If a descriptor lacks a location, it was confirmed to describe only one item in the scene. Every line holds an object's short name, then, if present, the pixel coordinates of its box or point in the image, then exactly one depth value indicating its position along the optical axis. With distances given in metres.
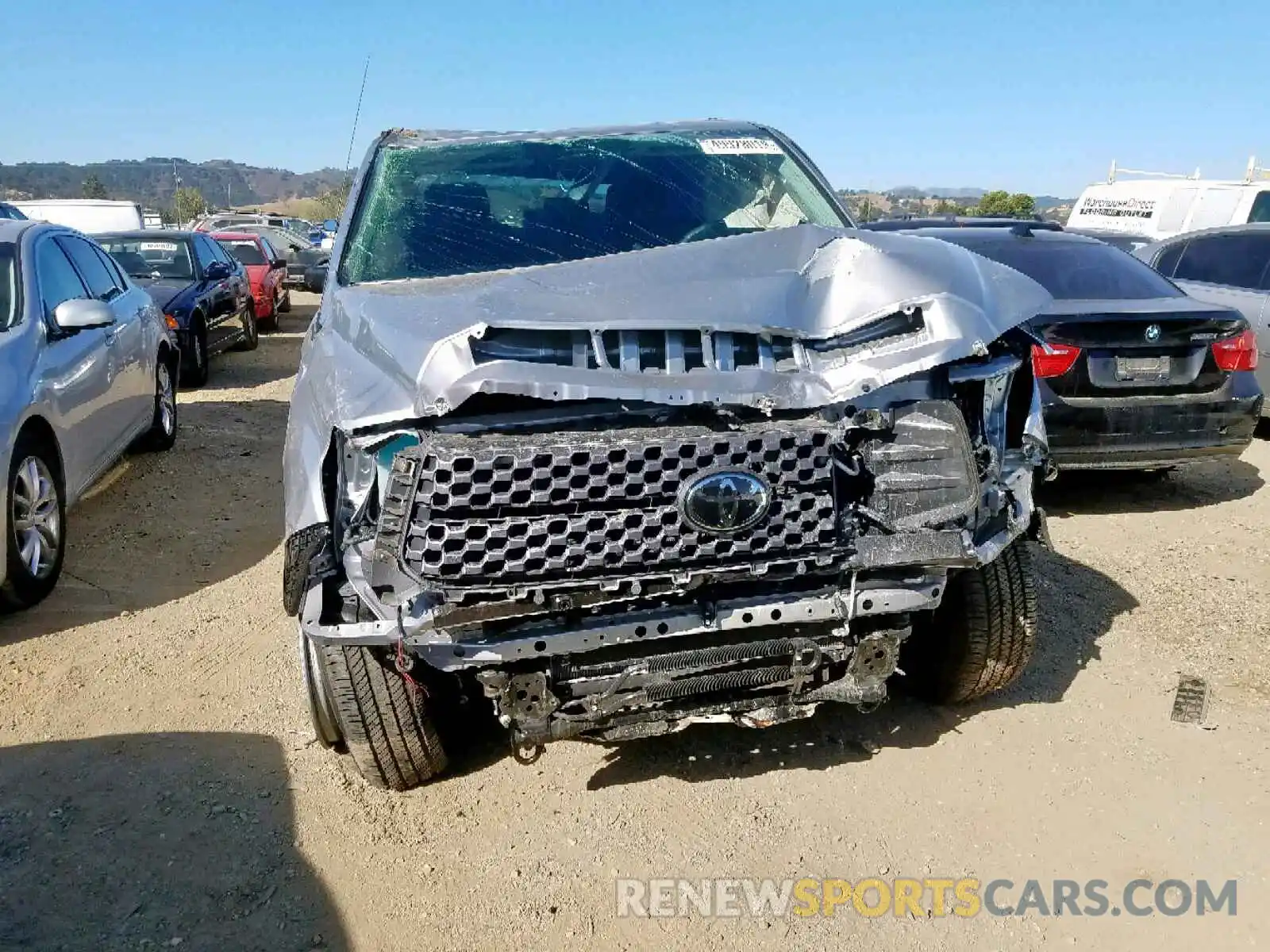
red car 14.30
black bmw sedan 5.38
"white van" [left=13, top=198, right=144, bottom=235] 17.89
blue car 9.60
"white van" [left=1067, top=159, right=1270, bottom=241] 14.17
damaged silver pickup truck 2.45
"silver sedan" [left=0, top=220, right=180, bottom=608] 4.39
